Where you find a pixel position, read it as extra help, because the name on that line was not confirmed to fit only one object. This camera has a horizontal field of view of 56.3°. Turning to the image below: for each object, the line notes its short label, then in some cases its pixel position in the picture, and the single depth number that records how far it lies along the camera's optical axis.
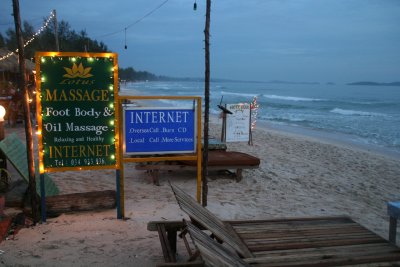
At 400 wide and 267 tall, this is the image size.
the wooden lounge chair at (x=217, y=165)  7.98
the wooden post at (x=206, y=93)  5.91
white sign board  13.13
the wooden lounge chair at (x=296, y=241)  3.48
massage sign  5.01
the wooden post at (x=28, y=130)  4.94
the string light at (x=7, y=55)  16.96
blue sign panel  5.61
